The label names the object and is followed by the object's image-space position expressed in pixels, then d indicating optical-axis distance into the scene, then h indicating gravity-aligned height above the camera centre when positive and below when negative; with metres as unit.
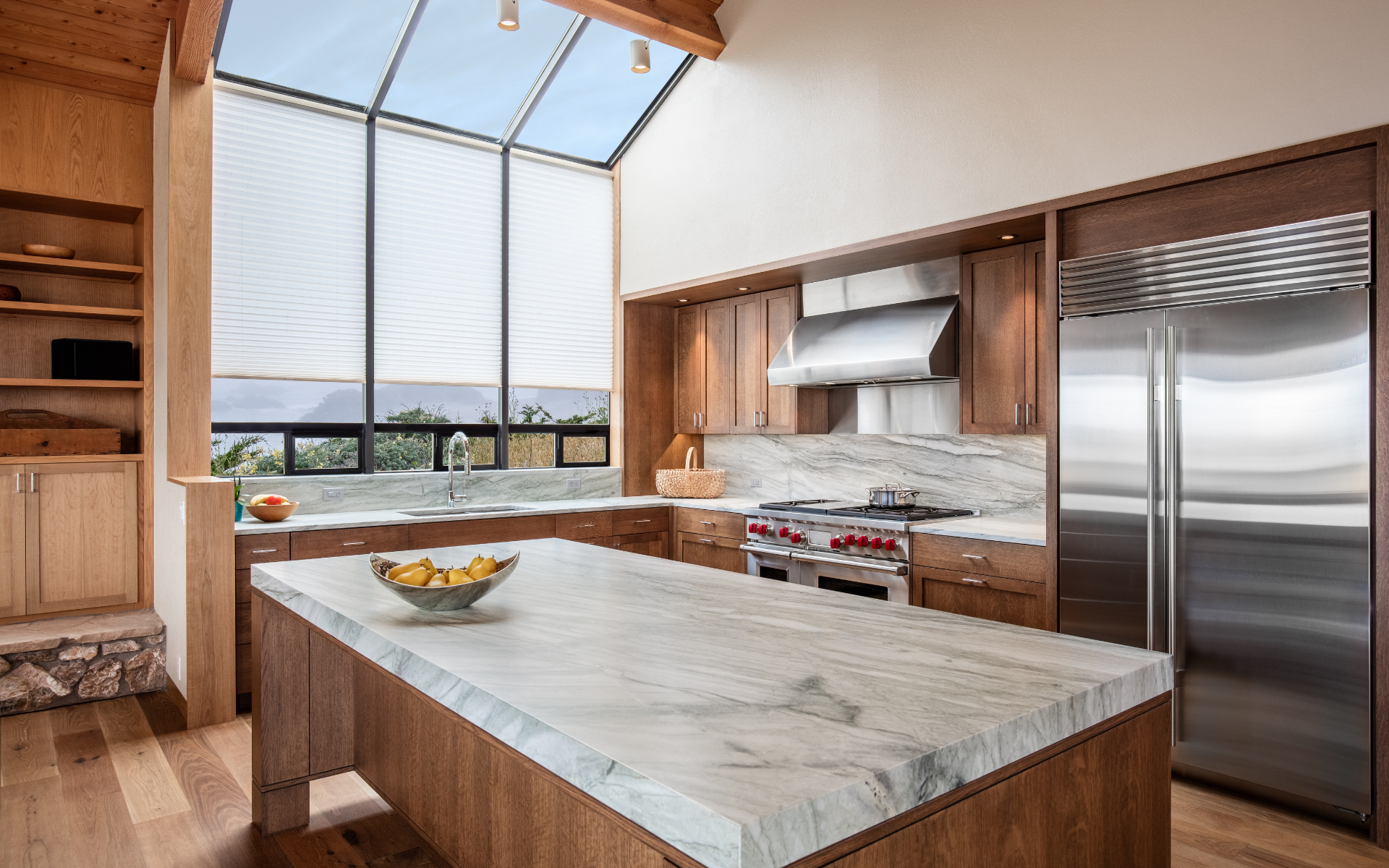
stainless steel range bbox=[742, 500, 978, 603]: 4.00 -0.61
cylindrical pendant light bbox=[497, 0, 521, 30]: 4.15 +2.08
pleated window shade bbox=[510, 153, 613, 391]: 5.63 +1.06
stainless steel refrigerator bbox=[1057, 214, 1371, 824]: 2.67 -0.22
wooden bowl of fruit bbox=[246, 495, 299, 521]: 4.06 -0.39
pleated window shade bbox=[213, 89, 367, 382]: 4.49 +1.07
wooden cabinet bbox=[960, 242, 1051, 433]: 3.93 +0.43
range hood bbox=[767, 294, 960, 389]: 4.21 +0.44
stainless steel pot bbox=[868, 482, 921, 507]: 4.52 -0.37
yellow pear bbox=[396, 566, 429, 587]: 1.92 -0.35
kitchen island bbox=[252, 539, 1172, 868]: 1.00 -0.43
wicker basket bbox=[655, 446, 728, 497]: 5.56 -0.37
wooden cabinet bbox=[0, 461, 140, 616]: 4.16 -0.56
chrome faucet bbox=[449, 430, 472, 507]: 5.00 -0.18
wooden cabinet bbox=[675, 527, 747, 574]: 4.89 -0.76
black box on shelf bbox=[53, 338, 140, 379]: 4.27 +0.37
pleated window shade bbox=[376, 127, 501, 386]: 5.07 +1.06
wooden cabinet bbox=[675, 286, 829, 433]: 5.15 +0.39
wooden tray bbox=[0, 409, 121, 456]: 4.11 -0.03
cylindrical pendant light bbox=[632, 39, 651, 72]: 4.86 +2.20
